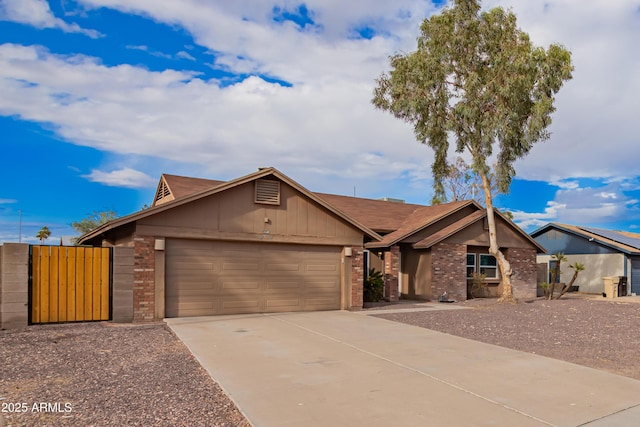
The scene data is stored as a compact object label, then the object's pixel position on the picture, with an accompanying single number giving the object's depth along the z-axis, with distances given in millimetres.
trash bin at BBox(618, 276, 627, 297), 24688
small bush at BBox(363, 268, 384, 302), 18062
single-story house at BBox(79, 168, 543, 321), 12078
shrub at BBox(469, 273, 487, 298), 20359
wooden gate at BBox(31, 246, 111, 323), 11016
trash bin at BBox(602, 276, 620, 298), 23469
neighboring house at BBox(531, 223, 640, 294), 25625
